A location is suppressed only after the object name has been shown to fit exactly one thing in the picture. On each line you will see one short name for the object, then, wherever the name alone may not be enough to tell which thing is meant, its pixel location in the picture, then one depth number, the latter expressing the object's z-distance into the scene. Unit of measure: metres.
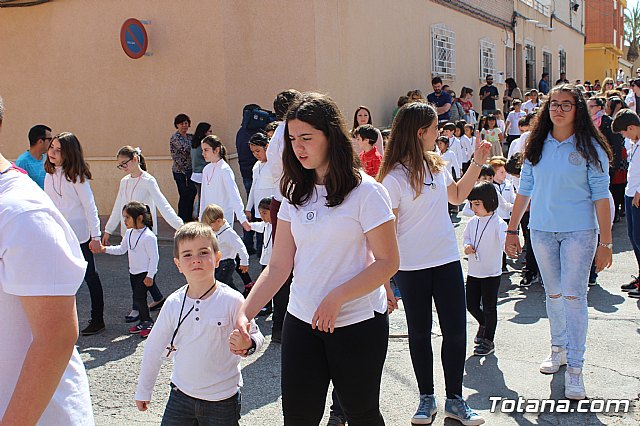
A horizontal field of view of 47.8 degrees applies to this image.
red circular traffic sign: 11.80
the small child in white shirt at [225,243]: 6.57
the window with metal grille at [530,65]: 28.50
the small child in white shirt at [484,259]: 5.63
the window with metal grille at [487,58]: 23.08
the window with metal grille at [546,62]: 30.55
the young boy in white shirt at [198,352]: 3.33
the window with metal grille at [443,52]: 19.45
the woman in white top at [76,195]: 6.68
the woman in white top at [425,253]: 4.23
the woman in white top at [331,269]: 3.10
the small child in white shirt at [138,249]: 6.70
